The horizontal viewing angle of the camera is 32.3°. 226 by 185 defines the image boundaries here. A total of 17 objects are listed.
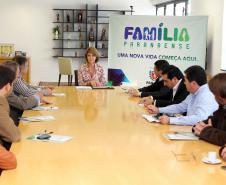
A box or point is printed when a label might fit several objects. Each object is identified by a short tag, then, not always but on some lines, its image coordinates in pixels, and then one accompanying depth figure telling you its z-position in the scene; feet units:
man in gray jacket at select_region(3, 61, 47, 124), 12.48
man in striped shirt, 14.23
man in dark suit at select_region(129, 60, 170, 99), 16.30
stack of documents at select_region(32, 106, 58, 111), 13.10
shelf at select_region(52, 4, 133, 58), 37.45
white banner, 21.85
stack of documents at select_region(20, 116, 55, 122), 11.06
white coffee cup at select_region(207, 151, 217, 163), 7.47
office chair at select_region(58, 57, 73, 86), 33.37
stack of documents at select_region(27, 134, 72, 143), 8.79
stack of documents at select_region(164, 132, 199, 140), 9.30
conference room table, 6.51
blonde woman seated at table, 20.13
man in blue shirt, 10.93
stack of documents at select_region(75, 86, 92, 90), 18.69
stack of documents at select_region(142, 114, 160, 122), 11.31
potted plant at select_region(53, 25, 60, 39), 37.37
